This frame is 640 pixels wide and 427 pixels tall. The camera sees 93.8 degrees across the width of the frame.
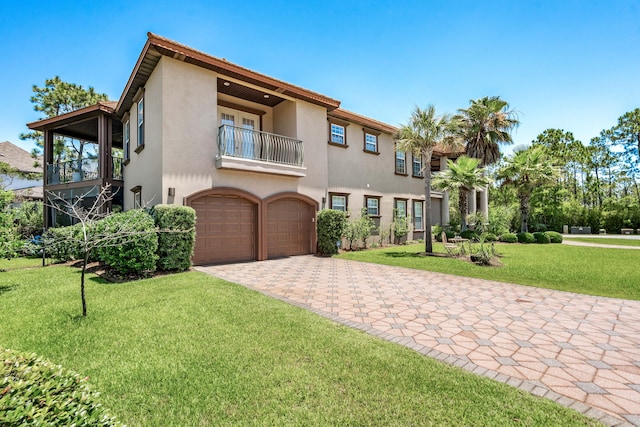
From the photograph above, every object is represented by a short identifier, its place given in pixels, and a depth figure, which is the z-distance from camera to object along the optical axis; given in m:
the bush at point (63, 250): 10.56
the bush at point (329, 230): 14.30
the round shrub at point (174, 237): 9.15
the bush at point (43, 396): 1.42
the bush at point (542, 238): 20.02
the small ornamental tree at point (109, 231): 5.31
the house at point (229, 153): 10.62
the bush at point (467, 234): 19.19
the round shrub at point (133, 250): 8.09
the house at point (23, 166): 25.02
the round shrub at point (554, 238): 20.33
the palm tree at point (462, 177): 15.73
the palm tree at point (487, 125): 20.55
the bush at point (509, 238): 20.47
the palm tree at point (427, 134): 14.39
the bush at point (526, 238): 20.17
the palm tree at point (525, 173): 21.53
